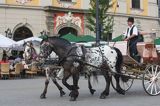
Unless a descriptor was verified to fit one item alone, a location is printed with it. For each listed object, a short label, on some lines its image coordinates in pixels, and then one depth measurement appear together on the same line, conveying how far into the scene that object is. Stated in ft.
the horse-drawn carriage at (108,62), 39.34
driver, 43.08
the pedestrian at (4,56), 91.39
